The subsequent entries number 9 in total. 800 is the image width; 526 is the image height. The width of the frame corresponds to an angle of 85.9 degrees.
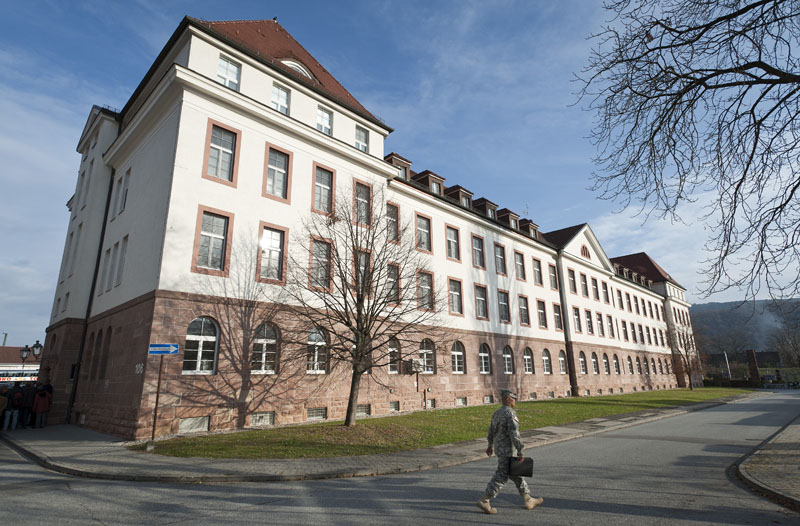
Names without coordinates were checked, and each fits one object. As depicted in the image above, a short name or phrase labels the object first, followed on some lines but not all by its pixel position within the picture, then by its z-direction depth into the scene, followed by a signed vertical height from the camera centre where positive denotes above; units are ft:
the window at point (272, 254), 54.54 +15.67
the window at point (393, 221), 74.59 +26.68
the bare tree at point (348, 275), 46.68 +12.88
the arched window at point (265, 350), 50.94 +3.45
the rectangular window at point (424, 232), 81.10 +26.81
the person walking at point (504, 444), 19.72 -3.12
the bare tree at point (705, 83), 18.92 +13.31
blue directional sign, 37.59 +2.80
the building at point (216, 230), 46.24 +20.89
